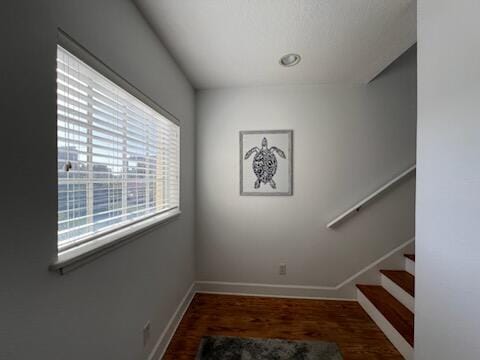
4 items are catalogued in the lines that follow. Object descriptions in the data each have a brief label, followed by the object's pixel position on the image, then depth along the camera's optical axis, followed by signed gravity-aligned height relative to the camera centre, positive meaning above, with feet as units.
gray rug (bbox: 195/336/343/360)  5.70 -4.42
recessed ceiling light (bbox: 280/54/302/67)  6.62 +3.56
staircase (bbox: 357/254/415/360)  5.89 -3.83
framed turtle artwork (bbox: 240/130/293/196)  8.63 +0.65
